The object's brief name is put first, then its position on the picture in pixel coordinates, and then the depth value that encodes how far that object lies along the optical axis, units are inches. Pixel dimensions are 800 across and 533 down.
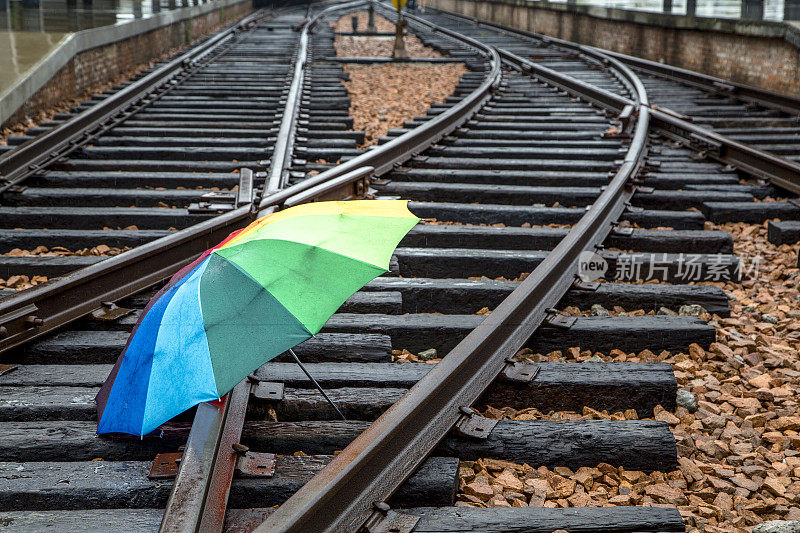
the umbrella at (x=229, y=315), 88.0
